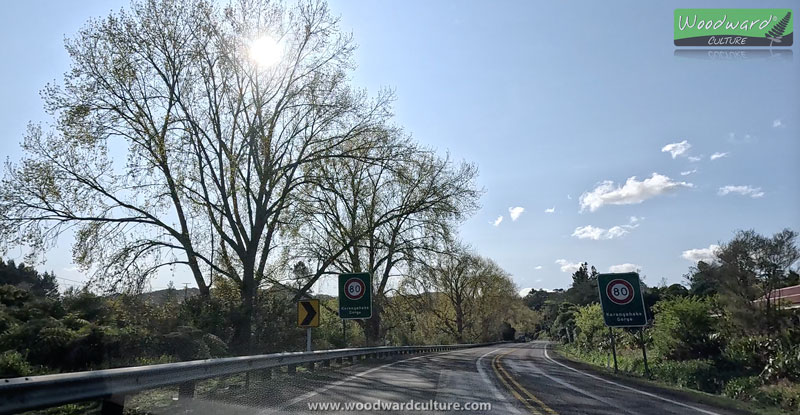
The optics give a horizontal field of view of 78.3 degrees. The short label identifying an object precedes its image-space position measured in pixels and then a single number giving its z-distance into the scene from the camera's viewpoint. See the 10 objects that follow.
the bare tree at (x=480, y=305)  71.56
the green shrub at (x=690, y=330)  20.61
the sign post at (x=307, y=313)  15.96
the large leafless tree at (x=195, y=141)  19.56
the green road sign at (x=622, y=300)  18.17
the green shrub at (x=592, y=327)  34.09
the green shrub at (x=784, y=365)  14.85
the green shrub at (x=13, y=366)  9.85
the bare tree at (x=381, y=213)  28.14
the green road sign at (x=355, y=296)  18.98
